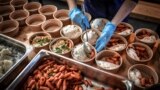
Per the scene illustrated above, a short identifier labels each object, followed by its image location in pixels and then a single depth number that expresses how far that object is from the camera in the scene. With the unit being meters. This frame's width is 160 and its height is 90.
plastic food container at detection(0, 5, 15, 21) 2.29
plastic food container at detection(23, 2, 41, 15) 2.29
